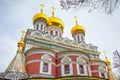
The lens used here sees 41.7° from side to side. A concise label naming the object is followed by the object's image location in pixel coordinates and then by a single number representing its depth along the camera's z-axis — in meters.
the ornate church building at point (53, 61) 14.37
